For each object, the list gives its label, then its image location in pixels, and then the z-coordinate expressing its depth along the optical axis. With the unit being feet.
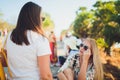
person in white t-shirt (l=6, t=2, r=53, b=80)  3.48
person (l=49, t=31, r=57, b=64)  14.31
